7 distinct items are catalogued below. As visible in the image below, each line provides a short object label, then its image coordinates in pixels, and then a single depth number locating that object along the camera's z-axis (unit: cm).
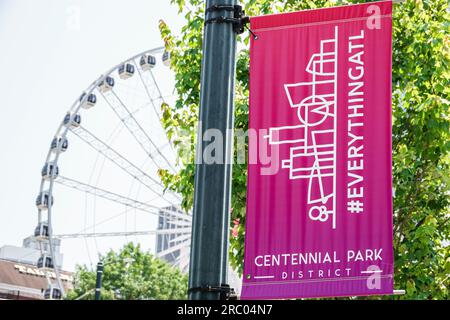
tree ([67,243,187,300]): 5703
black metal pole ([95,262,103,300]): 3609
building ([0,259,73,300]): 8369
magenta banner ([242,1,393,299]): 661
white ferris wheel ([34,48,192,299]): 4100
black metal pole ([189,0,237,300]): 563
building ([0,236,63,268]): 9619
